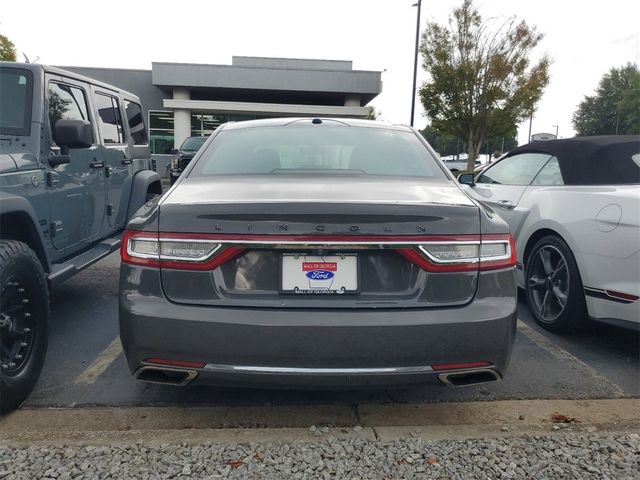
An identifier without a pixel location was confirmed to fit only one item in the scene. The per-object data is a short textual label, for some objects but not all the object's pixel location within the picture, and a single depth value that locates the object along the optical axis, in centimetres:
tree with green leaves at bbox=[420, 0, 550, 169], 2009
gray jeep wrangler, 280
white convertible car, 332
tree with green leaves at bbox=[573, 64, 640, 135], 6856
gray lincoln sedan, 220
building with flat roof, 2714
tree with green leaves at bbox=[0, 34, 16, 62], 2703
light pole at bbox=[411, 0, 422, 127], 2133
